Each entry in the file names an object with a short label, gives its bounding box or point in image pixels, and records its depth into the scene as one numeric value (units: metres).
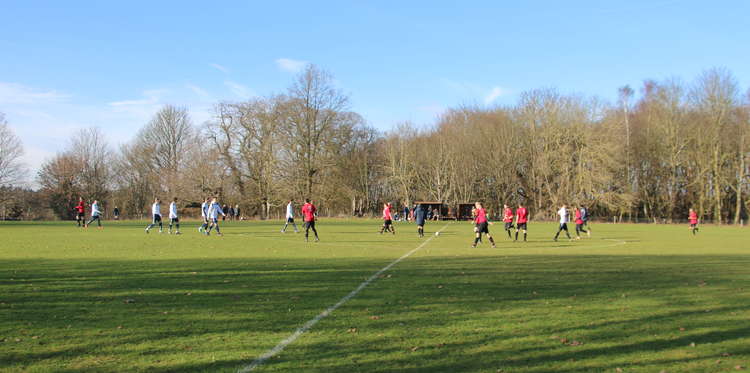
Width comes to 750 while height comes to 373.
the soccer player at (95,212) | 35.28
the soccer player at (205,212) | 29.78
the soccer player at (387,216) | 29.53
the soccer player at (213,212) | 27.99
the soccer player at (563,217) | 26.47
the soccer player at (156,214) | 29.70
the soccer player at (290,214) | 29.72
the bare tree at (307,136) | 61.41
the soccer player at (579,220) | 27.41
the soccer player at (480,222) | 21.19
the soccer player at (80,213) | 36.16
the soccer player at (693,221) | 35.94
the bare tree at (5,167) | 61.30
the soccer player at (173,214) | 28.89
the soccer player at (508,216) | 27.00
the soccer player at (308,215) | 23.80
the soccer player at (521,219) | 25.20
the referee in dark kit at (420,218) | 27.14
